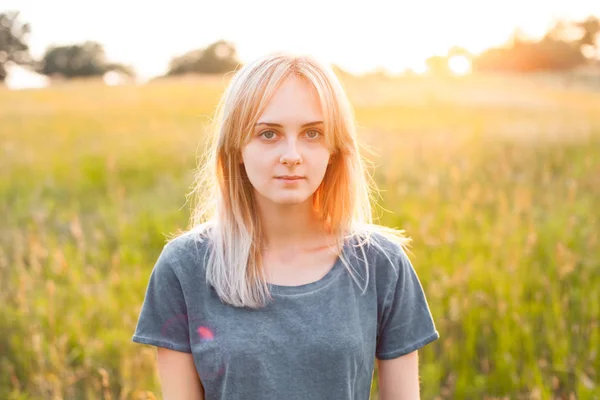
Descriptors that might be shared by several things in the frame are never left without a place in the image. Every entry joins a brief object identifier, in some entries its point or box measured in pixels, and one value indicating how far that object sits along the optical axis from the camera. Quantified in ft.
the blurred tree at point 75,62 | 93.45
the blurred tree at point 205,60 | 109.40
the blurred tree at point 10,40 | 72.43
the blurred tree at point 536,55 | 102.37
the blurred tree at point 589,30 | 81.78
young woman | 5.82
